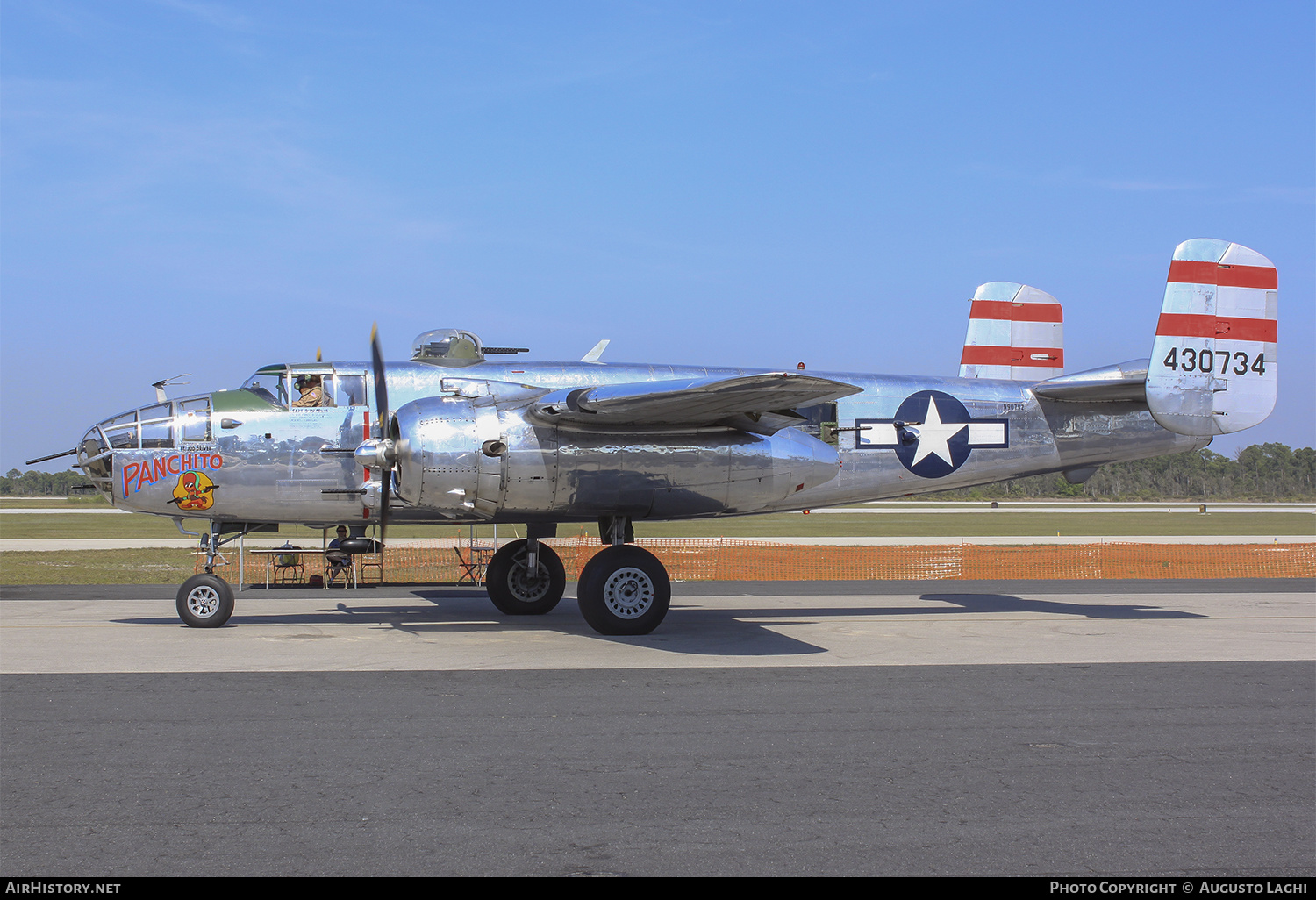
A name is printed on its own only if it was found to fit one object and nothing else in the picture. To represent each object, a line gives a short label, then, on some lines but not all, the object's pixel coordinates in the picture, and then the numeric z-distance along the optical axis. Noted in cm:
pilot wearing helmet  1454
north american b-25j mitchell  1284
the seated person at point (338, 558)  2039
